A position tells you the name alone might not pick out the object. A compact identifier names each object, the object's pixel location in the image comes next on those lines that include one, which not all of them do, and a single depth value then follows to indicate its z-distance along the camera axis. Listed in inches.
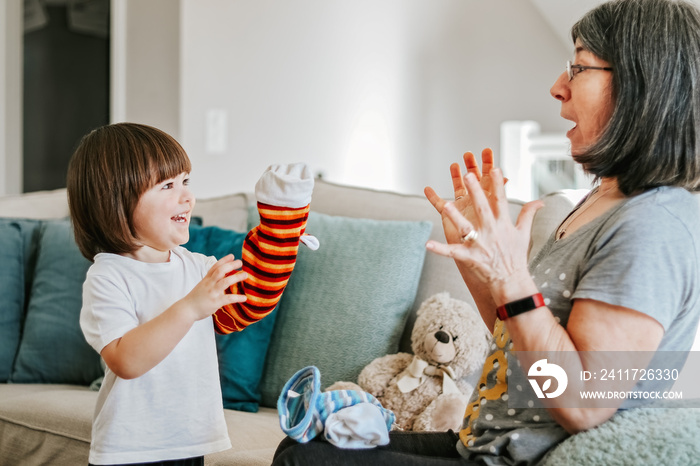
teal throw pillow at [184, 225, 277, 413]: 75.7
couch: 72.3
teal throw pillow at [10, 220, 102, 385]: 87.3
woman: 40.0
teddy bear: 65.2
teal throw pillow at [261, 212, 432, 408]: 73.5
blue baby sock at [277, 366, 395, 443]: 46.5
